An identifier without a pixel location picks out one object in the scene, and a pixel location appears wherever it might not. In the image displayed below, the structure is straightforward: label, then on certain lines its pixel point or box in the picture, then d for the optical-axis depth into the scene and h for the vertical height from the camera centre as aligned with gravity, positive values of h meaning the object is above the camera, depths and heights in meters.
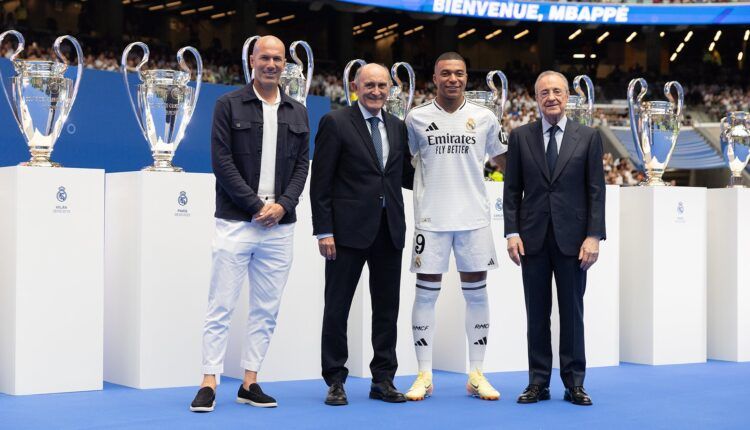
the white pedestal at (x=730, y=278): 6.69 -0.39
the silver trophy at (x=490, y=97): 6.20 +0.78
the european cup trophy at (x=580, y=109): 6.56 +0.75
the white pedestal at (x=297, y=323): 5.34 -0.60
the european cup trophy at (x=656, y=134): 6.61 +0.60
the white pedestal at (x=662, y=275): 6.36 -0.36
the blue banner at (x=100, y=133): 10.37 +0.88
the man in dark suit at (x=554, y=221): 4.66 -0.01
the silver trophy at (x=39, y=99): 4.97 +0.58
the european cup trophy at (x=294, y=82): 5.89 +0.81
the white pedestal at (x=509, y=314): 5.91 -0.60
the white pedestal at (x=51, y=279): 4.68 -0.33
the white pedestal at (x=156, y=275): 4.94 -0.32
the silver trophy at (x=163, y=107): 5.27 +0.59
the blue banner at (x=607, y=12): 26.37 +5.84
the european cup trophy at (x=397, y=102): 6.28 +0.75
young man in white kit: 4.69 +0.08
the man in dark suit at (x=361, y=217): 4.53 +0.00
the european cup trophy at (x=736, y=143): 7.10 +0.58
